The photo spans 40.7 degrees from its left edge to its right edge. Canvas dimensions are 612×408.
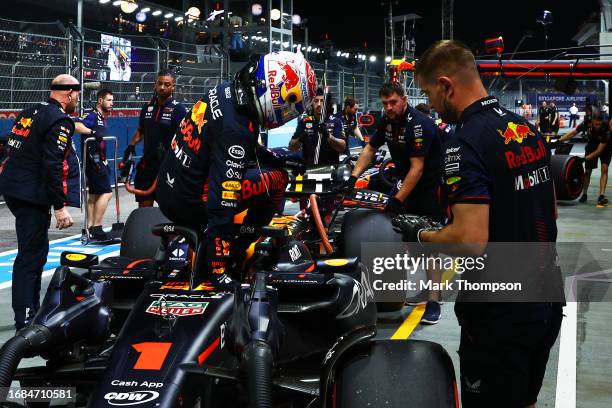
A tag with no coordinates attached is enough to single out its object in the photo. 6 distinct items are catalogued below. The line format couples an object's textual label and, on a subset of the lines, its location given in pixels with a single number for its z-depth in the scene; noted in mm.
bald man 6234
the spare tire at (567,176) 14688
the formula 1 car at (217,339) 3176
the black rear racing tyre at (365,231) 6754
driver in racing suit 3938
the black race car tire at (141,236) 6406
